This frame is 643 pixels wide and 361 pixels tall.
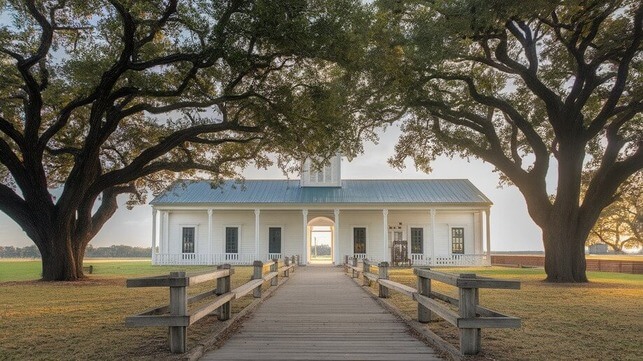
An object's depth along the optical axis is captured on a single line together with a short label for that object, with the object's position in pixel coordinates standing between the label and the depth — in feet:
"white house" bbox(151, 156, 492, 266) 100.58
